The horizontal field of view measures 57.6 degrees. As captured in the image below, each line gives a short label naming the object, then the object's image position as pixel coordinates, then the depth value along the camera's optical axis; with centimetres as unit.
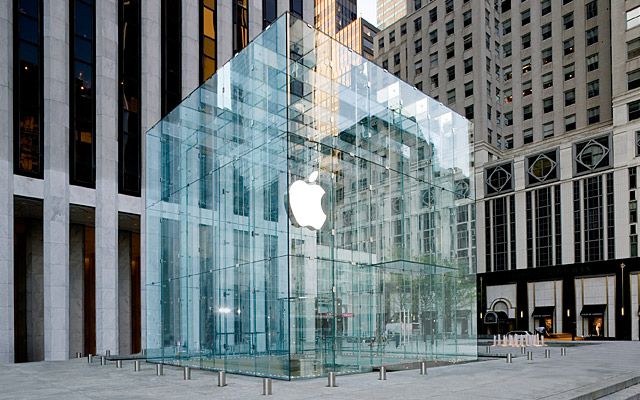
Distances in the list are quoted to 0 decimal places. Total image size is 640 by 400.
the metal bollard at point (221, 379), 1565
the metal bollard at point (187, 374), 1733
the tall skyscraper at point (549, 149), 5603
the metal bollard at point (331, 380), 1511
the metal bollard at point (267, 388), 1378
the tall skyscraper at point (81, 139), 2956
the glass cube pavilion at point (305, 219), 1750
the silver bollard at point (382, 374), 1650
